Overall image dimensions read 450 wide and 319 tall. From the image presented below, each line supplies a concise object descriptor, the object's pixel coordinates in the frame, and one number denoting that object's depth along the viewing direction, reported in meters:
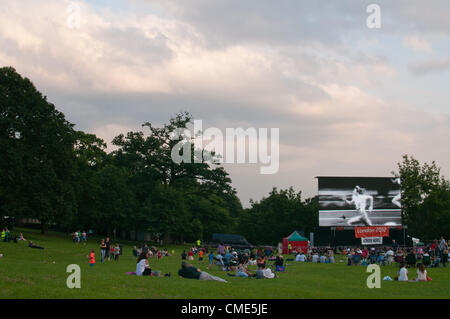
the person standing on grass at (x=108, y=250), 33.75
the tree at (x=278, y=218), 79.75
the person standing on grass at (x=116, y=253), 34.77
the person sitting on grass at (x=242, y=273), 23.02
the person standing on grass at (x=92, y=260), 27.78
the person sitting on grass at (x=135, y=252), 39.06
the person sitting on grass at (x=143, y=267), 21.23
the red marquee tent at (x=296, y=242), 56.00
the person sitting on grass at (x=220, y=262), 28.96
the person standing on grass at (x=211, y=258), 32.81
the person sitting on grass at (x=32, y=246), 40.63
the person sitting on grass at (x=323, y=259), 38.91
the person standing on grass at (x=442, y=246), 32.44
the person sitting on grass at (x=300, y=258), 40.19
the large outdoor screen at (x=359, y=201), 51.25
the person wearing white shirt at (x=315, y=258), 39.31
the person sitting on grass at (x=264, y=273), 22.30
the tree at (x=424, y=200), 62.69
